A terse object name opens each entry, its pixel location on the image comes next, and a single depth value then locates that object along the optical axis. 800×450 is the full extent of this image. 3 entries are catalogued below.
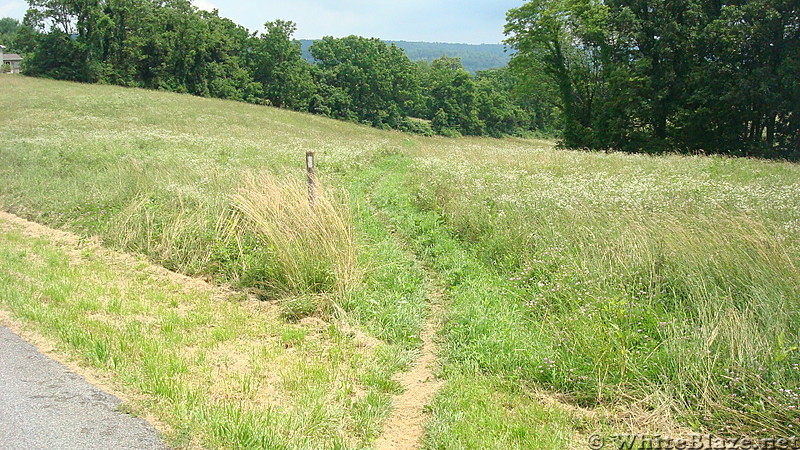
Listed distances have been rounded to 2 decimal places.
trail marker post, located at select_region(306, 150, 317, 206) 7.90
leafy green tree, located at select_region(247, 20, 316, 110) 68.94
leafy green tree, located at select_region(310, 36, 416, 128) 76.31
